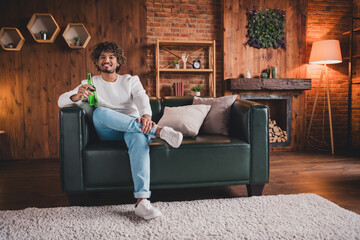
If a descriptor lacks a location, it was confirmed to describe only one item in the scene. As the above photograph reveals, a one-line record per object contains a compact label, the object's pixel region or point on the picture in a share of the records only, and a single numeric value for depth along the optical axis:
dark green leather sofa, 1.75
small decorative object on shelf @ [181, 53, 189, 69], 3.81
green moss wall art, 3.89
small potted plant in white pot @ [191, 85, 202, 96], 3.79
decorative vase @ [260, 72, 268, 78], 3.84
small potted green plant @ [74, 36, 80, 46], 3.56
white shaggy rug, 1.38
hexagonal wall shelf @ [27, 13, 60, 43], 3.44
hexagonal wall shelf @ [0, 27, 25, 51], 3.42
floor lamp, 3.68
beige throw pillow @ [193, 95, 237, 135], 2.23
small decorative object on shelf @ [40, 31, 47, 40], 3.44
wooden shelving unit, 3.67
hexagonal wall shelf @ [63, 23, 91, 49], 3.53
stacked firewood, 3.94
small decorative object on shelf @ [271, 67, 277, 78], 3.87
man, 1.63
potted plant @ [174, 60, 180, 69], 3.77
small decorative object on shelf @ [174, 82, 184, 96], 3.80
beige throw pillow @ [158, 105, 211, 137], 2.08
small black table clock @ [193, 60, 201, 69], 3.87
